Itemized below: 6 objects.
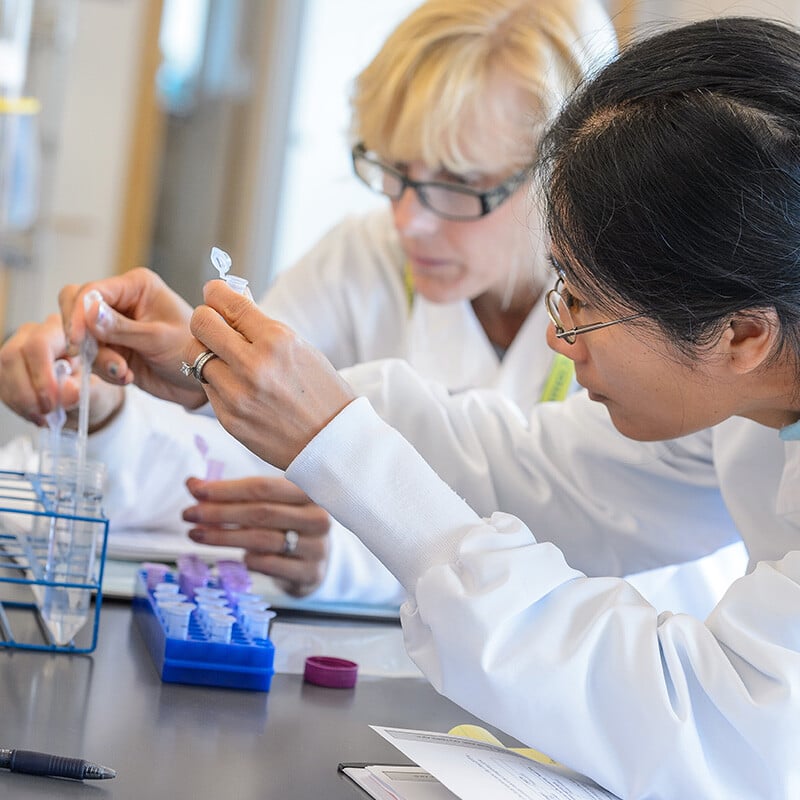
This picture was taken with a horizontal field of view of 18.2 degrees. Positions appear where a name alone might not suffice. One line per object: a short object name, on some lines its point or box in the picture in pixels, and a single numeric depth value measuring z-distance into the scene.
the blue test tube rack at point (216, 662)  1.55
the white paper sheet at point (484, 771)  1.38
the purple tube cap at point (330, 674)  1.60
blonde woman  1.83
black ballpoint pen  1.37
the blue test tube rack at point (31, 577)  1.58
